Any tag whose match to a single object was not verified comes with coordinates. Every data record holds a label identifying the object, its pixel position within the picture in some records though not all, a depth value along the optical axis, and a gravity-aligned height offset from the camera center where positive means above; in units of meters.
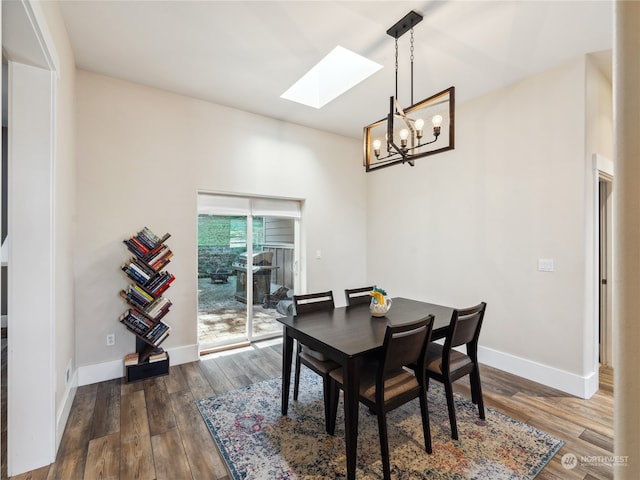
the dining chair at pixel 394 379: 1.79 -0.92
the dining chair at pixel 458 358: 2.15 -0.92
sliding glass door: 3.90 -0.37
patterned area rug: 1.87 -1.41
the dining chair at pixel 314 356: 2.23 -0.92
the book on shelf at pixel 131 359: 3.01 -1.20
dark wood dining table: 1.77 -0.66
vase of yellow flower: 2.60 -0.55
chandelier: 2.12 +0.90
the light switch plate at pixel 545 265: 2.99 -0.23
